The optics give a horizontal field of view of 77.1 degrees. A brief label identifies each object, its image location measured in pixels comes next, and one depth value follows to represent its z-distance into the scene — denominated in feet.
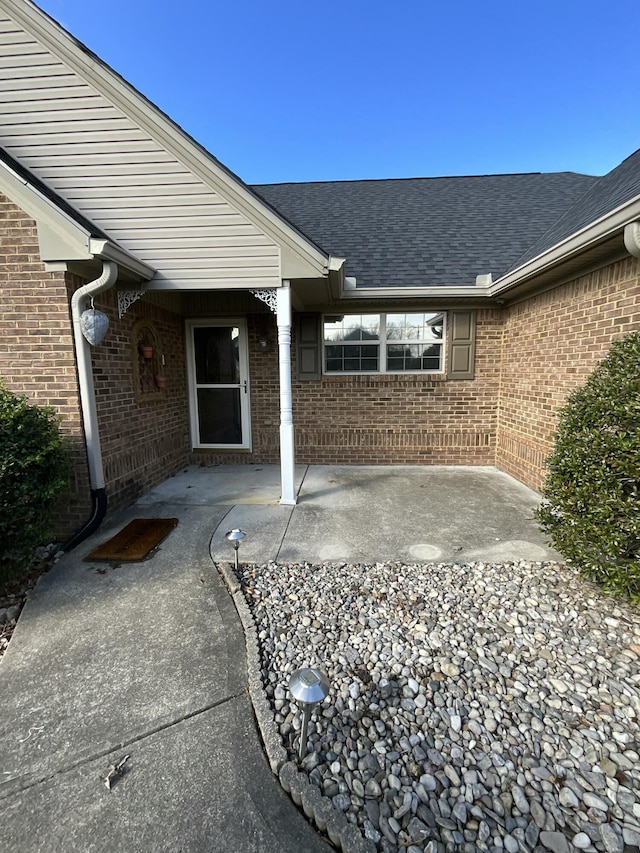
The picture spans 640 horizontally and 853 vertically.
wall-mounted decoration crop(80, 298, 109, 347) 12.53
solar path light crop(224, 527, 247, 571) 10.50
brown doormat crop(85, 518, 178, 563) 11.66
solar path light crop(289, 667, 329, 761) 5.13
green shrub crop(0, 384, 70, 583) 9.82
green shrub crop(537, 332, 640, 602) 8.46
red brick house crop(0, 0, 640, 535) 12.87
